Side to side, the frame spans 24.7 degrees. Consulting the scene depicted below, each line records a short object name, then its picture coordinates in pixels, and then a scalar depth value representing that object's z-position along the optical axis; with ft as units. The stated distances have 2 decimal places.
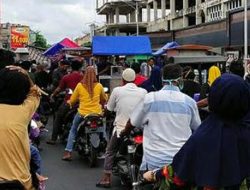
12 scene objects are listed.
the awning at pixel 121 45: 65.47
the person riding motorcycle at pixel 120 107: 26.53
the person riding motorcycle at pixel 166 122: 17.35
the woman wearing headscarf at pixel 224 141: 12.49
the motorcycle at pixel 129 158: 23.17
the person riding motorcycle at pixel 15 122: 13.11
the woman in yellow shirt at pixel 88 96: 32.71
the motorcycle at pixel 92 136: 31.53
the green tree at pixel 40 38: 345.35
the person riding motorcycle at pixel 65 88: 38.01
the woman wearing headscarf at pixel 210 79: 31.25
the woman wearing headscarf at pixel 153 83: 36.45
